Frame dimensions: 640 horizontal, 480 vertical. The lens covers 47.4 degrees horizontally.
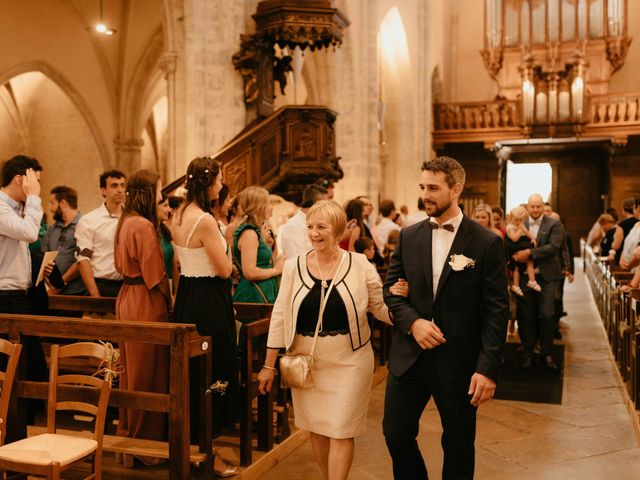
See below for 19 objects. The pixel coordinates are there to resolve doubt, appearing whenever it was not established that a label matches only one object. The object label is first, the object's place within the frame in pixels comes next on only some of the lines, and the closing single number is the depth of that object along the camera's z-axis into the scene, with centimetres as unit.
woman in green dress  483
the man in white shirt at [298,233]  595
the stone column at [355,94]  1524
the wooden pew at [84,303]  514
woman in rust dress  418
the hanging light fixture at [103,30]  1416
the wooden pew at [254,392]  435
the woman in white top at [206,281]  402
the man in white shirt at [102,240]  544
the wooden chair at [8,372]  373
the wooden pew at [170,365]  374
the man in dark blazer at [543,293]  734
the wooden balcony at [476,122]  2150
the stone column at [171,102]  1130
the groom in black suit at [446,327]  318
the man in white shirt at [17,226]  423
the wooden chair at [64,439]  318
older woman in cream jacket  344
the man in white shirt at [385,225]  923
